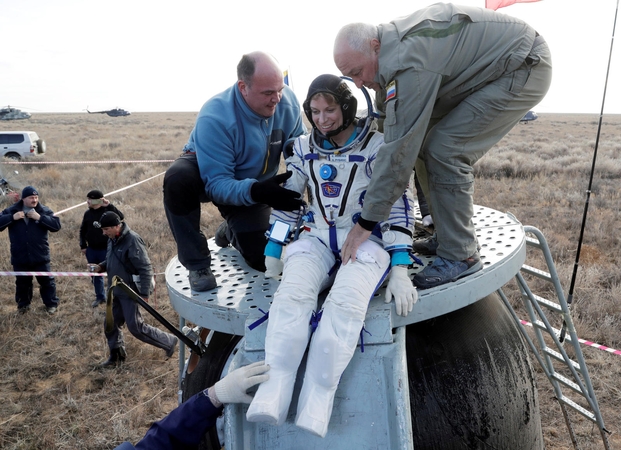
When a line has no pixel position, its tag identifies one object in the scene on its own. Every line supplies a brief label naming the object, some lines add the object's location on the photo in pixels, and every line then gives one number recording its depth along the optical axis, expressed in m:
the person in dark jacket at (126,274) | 6.03
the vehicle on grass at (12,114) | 59.00
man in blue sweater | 3.19
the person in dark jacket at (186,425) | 2.49
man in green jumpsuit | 2.56
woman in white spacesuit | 2.23
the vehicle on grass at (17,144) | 23.86
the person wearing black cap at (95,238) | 7.50
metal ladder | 3.69
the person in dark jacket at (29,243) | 7.70
